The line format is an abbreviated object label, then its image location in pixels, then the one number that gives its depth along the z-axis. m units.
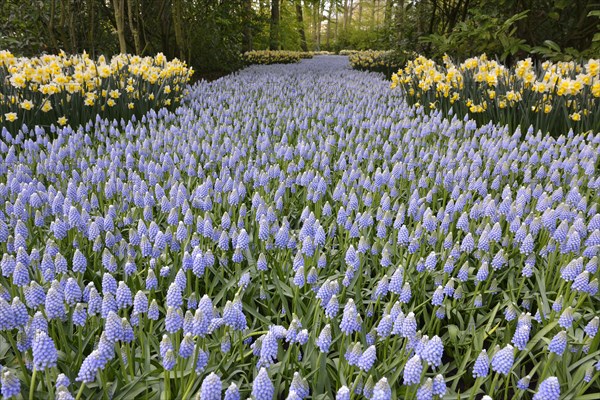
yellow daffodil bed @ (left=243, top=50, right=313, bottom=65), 19.89
